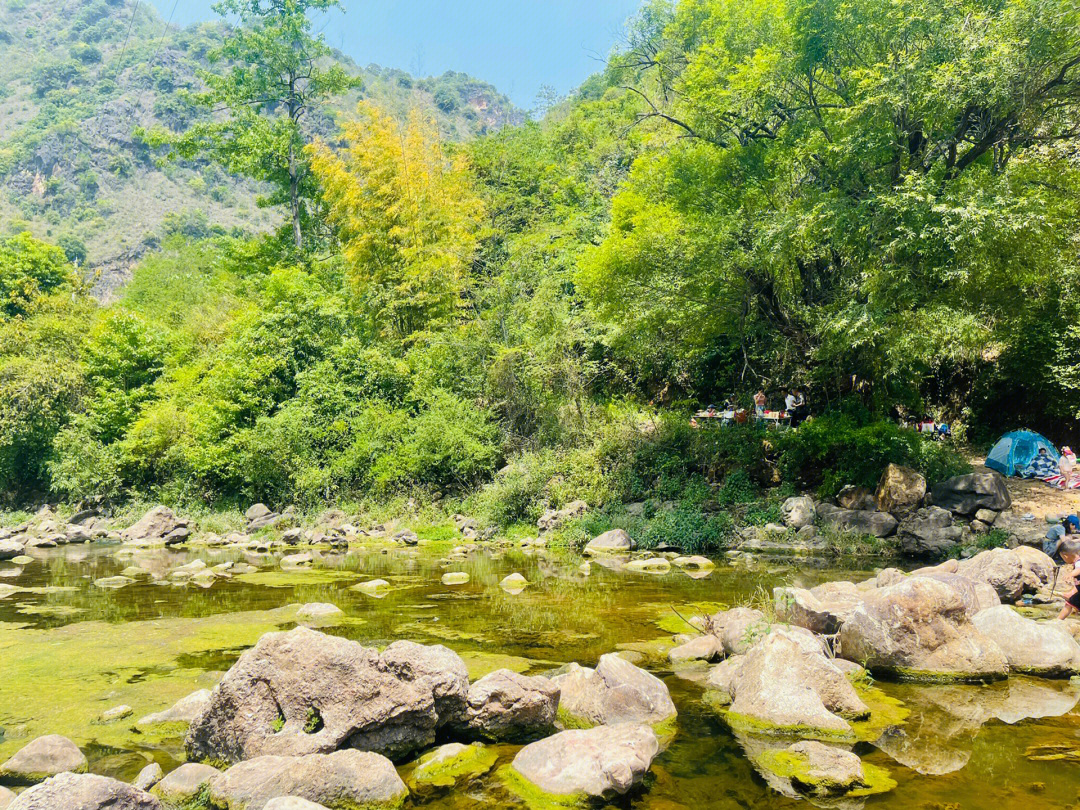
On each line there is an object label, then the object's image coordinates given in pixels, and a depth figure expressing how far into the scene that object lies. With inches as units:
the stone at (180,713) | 233.5
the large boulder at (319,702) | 202.4
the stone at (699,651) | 303.4
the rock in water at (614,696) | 233.6
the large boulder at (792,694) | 225.0
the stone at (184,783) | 180.7
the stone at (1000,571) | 379.9
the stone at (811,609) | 306.0
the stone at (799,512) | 618.2
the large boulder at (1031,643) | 278.7
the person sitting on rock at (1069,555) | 397.4
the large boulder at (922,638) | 274.4
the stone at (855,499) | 619.5
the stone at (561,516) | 698.8
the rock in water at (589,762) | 185.0
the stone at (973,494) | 570.3
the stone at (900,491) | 596.7
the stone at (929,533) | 539.2
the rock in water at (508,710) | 222.5
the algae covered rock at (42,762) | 194.2
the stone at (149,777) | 185.6
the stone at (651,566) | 526.0
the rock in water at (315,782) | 175.5
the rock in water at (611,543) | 618.5
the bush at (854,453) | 623.2
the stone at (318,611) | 384.7
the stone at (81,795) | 149.0
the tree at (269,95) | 1231.5
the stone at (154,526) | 800.9
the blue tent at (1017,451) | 665.0
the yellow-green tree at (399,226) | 968.9
